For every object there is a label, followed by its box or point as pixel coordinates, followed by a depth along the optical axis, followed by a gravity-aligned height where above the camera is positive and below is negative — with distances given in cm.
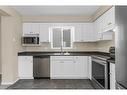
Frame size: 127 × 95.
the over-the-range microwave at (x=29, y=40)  320 +24
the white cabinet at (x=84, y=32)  331 +55
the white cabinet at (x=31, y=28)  329 +69
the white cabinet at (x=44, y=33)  332 +51
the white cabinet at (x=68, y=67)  306 -69
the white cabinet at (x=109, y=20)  186 +60
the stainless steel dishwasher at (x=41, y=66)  306 -65
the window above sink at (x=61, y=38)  345 +34
